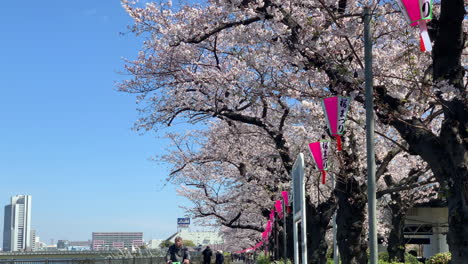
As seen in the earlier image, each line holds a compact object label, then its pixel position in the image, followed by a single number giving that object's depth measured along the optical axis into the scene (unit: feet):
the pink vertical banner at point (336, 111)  27.53
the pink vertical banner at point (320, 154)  34.27
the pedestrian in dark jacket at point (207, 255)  85.86
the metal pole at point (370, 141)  20.72
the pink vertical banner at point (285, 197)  50.40
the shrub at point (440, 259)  69.92
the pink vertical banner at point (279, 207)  59.41
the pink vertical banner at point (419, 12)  19.02
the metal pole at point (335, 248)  47.13
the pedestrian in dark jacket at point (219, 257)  103.71
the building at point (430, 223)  96.02
